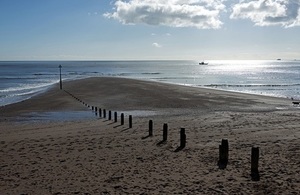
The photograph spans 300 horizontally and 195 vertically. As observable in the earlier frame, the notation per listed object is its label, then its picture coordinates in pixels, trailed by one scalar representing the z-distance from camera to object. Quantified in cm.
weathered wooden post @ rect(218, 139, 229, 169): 1290
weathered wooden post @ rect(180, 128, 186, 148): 1556
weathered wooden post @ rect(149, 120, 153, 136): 1830
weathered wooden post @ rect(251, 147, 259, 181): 1162
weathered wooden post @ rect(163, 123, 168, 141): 1686
